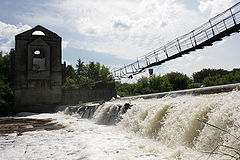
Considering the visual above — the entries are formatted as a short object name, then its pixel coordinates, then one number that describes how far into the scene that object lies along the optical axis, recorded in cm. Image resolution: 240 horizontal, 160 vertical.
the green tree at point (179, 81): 6294
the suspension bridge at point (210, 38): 1242
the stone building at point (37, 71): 2791
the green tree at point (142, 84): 6840
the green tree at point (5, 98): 2781
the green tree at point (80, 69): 6806
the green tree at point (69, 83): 4096
